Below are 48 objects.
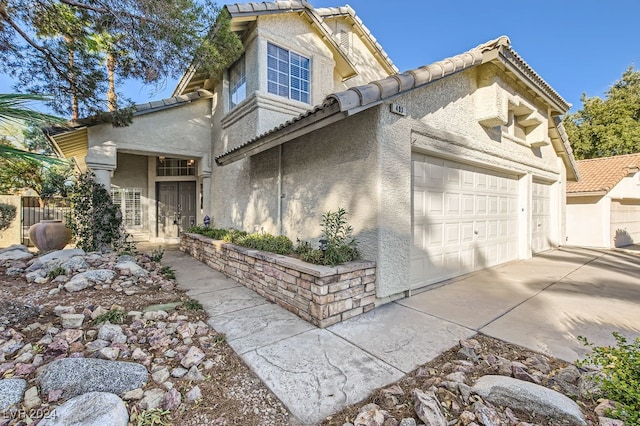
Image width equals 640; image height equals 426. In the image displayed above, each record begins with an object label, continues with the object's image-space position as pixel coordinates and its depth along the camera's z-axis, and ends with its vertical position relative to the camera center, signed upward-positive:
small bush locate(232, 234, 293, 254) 5.73 -0.66
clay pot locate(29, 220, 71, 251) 8.50 -0.68
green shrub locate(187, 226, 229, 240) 8.28 -0.62
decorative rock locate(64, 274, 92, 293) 5.10 -1.32
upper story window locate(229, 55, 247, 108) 8.62 +4.13
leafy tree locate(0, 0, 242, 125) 5.90 +3.83
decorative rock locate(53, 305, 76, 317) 4.09 -1.44
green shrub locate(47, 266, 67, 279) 5.65 -1.22
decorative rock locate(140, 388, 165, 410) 2.39 -1.63
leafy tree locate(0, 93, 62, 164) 2.43 +0.86
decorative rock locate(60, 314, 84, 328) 3.72 -1.45
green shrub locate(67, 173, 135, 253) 7.92 -0.13
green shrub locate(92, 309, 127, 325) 3.88 -1.47
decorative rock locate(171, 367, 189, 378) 2.85 -1.63
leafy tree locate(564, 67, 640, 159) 22.28 +7.60
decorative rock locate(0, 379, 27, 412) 2.28 -1.51
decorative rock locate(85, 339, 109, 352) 3.17 -1.52
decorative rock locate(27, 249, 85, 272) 6.36 -1.05
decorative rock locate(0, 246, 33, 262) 7.12 -1.11
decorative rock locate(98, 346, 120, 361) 3.03 -1.53
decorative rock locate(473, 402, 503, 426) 2.14 -1.58
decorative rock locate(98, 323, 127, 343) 3.40 -1.49
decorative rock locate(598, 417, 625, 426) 2.04 -1.54
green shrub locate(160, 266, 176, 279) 6.53 -1.44
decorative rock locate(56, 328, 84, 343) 3.34 -1.48
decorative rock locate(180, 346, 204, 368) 3.01 -1.59
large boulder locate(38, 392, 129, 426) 2.07 -1.52
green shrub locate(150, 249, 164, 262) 7.84 -1.27
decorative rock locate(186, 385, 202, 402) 2.51 -1.65
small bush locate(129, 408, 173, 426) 2.23 -1.66
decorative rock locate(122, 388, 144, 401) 2.47 -1.61
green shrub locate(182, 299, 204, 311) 4.60 -1.54
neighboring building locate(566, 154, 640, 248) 12.40 +0.35
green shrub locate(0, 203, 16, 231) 10.45 -0.10
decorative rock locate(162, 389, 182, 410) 2.40 -1.63
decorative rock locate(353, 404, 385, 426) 2.19 -1.62
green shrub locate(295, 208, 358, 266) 4.57 -0.55
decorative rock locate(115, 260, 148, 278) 6.15 -1.26
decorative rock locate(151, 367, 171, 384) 2.75 -1.62
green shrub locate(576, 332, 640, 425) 2.10 -1.38
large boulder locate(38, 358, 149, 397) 2.47 -1.50
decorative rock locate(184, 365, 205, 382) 2.80 -1.64
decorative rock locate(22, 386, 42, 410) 2.31 -1.56
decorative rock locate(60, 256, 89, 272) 6.03 -1.14
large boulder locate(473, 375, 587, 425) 2.18 -1.53
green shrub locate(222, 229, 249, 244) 7.28 -0.62
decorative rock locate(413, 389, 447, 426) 2.16 -1.57
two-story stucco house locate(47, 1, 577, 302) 4.87 +1.53
